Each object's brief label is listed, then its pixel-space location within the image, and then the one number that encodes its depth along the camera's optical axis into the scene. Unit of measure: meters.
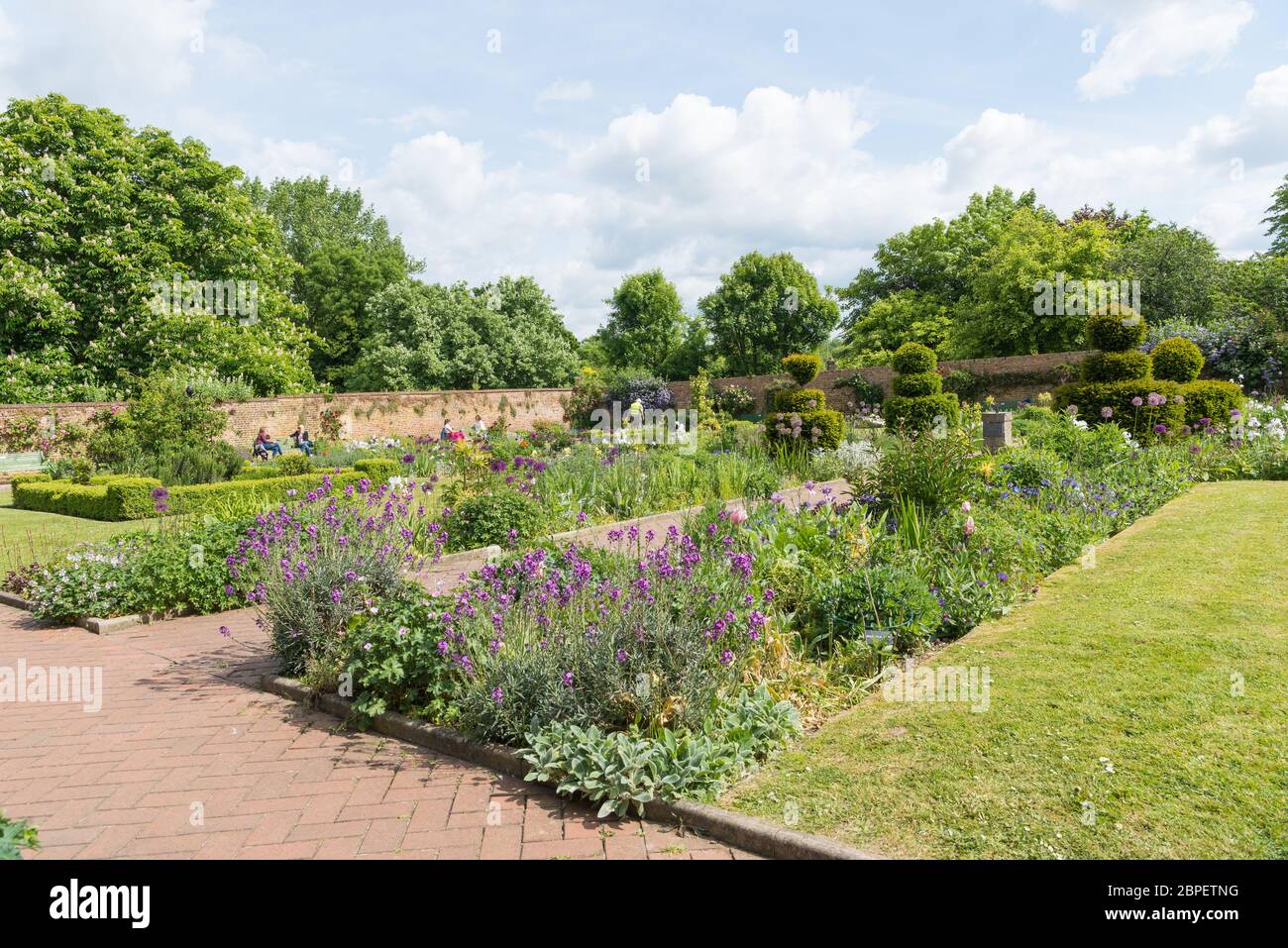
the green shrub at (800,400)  15.31
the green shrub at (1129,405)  11.98
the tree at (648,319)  43.78
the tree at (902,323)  33.59
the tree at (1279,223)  34.50
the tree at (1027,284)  26.61
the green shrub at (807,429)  14.47
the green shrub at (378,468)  14.80
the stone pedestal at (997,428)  11.85
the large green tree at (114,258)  21.53
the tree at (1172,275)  26.84
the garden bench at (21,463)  17.72
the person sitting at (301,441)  18.98
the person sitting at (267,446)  19.33
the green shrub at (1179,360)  13.10
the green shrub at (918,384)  15.25
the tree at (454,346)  31.86
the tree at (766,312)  38.25
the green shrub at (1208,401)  12.39
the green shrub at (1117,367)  12.77
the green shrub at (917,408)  14.56
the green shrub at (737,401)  27.28
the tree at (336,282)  37.62
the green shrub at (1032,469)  8.20
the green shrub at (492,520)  8.45
